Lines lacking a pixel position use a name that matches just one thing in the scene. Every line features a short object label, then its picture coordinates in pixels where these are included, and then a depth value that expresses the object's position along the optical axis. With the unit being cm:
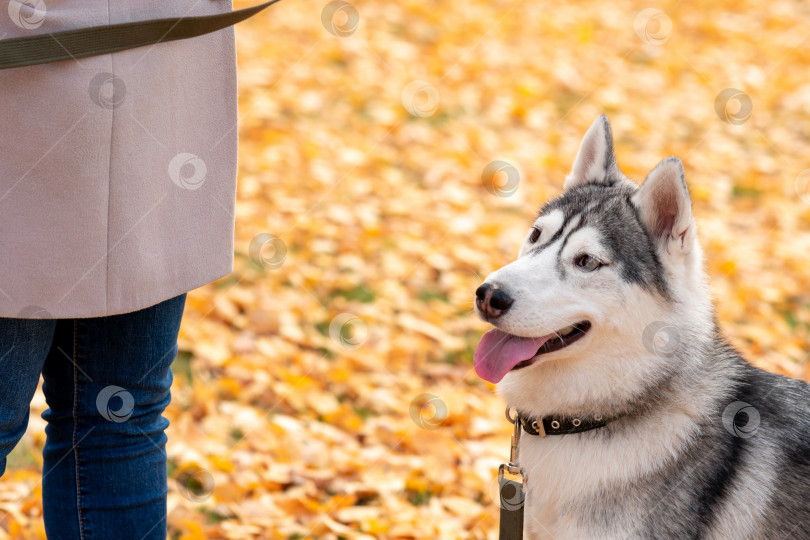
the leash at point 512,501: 464
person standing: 337
